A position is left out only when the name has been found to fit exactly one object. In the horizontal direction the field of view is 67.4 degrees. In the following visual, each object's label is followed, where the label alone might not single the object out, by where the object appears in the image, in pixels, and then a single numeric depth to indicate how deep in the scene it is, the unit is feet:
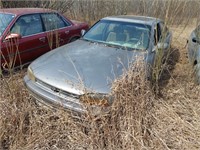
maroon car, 10.05
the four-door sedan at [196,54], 9.45
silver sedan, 6.65
